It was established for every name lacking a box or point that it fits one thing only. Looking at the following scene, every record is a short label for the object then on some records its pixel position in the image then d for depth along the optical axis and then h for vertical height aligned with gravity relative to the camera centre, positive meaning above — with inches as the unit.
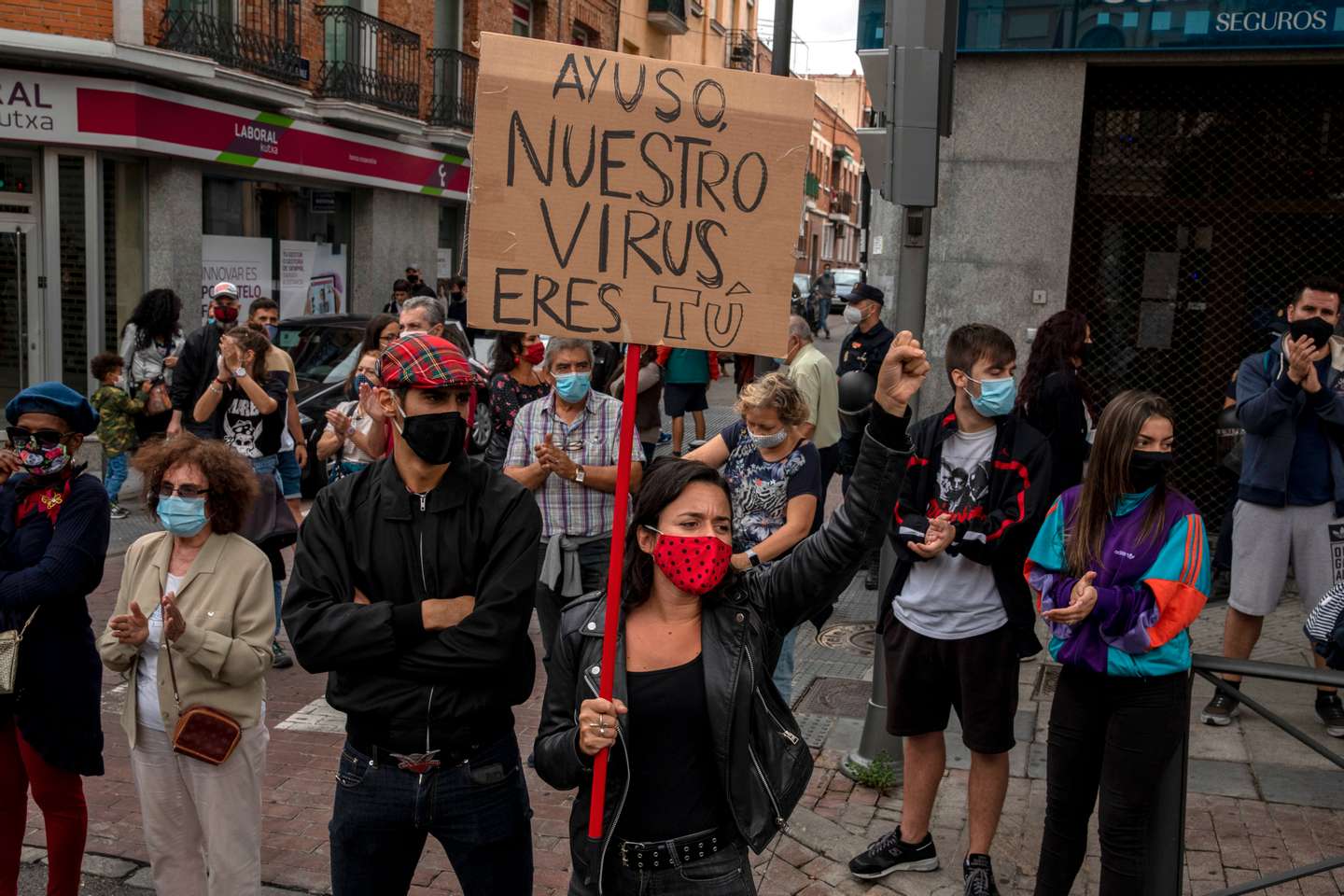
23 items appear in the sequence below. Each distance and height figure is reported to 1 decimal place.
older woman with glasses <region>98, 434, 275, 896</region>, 156.0 -44.6
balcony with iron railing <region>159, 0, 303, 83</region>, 673.6 +140.8
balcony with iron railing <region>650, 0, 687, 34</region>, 1362.0 +303.9
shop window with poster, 754.8 +30.4
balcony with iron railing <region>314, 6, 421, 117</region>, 841.5 +158.0
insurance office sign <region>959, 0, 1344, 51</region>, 336.5 +79.7
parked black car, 462.3 -25.6
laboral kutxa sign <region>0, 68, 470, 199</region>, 614.2 +85.8
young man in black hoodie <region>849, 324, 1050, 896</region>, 177.6 -36.2
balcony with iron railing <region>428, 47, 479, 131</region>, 980.6 +158.9
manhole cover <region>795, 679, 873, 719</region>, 259.8 -77.7
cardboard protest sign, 125.3 +10.5
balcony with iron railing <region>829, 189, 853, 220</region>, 2986.2 +255.3
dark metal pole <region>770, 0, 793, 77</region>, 570.6 +121.2
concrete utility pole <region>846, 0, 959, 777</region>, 211.3 +30.2
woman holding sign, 120.8 -37.0
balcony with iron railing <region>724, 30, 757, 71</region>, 1700.3 +341.1
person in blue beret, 164.2 -43.1
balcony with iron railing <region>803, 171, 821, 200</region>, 2236.7 +222.1
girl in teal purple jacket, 154.4 -34.2
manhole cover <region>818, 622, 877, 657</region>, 303.4 -76.4
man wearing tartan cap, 126.0 -32.0
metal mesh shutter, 358.3 +30.2
